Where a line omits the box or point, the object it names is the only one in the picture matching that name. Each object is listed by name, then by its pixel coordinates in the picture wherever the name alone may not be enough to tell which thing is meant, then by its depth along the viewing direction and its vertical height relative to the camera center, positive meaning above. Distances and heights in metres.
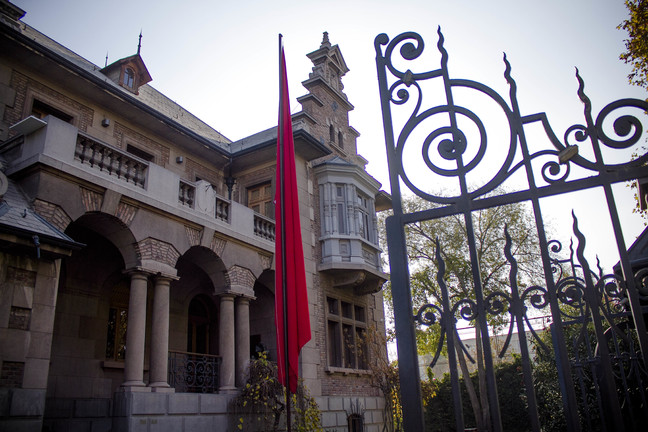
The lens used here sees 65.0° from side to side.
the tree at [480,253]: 24.98 +6.50
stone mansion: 9.00 +3.59
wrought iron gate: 2.87 +1.08
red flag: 6.57 +1.88
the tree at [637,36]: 8.60 +5.99
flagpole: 6.17 +1.88
